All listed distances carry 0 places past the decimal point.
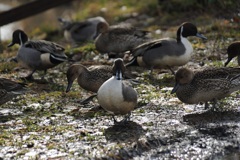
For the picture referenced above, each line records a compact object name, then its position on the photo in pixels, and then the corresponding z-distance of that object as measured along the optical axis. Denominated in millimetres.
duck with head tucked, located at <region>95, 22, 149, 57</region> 21422
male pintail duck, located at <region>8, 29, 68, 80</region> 19203
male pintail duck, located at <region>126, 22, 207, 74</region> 18578
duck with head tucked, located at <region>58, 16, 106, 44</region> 26203
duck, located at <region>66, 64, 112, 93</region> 16266
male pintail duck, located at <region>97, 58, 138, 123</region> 13305
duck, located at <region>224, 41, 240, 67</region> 17437
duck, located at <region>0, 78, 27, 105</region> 15266
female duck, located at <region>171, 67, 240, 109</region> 14391
